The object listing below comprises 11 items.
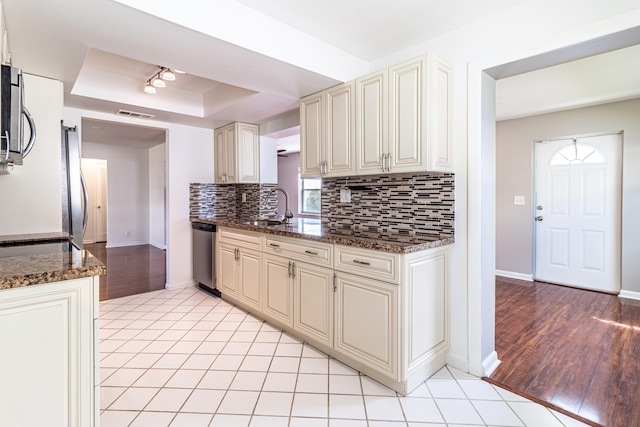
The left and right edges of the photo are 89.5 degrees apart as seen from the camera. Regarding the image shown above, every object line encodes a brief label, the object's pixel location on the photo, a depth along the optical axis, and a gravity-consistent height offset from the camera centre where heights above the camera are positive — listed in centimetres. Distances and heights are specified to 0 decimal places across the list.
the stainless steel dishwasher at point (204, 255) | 376 -57
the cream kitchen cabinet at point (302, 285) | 229 -60
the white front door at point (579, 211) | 391 -9
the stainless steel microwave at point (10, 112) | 135 +42
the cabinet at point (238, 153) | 410 +71
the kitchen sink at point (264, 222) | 338 -16
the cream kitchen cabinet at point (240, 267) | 301 -60
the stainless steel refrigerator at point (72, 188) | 251 +17
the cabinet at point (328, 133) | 251 +61
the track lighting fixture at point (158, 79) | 288 +121
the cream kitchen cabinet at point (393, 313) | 188 -67
